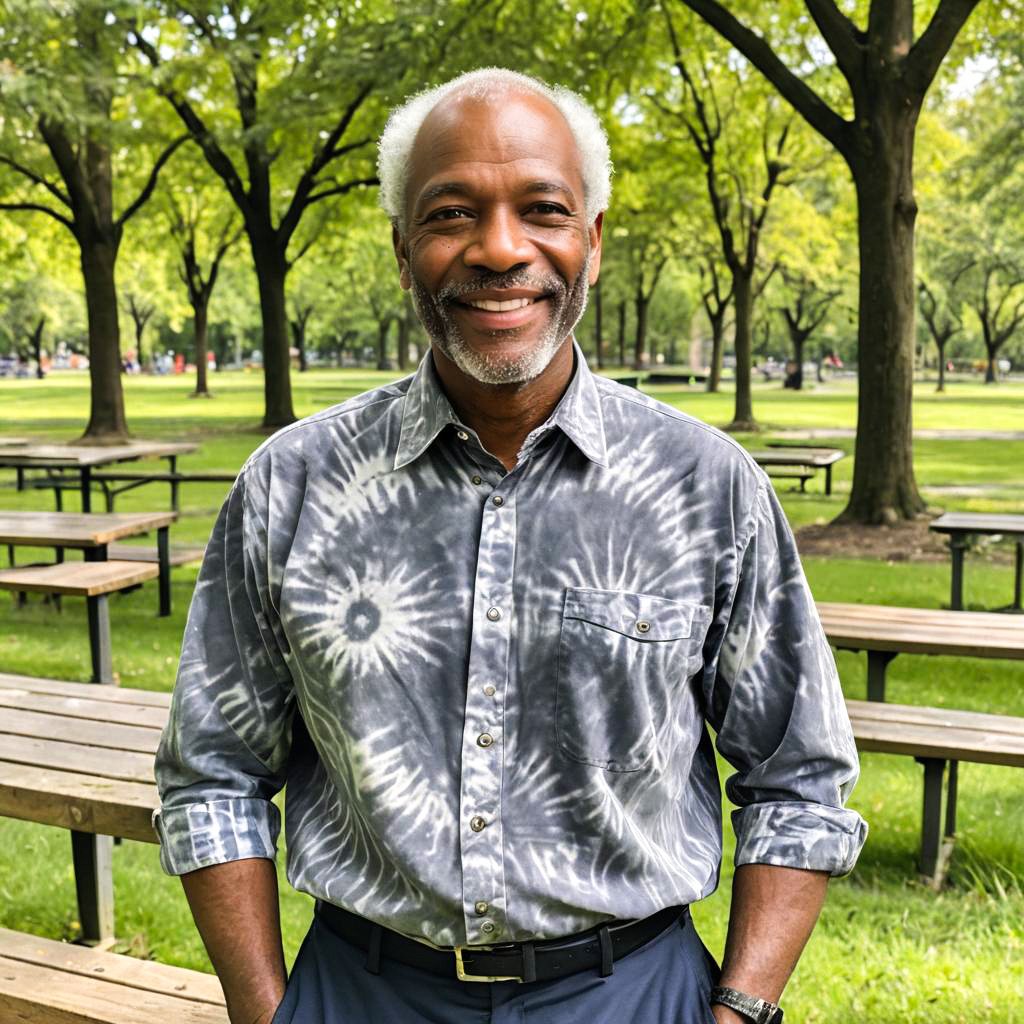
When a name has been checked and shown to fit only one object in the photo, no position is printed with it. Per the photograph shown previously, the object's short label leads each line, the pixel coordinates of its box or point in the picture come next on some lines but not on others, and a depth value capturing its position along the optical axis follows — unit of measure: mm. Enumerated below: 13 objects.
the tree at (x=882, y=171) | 11008
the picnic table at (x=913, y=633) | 4988
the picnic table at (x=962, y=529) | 7609
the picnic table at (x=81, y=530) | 7074
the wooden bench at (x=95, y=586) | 6254
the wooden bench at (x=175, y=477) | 10648
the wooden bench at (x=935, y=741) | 4047
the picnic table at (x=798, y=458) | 12906
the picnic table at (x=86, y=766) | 3088
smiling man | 1703
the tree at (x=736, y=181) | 22609
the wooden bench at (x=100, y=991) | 2766
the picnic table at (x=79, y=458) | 10088
